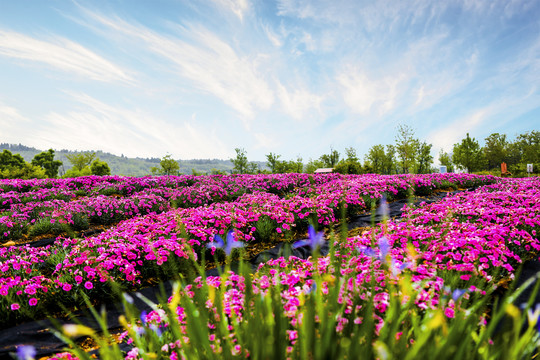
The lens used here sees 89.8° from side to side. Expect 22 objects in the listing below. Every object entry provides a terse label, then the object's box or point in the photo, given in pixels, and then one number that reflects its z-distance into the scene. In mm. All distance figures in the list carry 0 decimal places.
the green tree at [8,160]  50219
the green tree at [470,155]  44219
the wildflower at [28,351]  1468
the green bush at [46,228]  7770
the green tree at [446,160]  64975
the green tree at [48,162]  56816
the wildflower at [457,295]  1942
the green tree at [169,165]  66625
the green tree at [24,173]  37844
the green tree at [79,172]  48503
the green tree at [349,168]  34219
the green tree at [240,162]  70625
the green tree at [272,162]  66062
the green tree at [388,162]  60403
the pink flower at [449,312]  2094
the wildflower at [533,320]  1262
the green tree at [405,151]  44594
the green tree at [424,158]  53656
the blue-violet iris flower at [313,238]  1733
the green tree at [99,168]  42644
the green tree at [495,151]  69938
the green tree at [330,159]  71625
